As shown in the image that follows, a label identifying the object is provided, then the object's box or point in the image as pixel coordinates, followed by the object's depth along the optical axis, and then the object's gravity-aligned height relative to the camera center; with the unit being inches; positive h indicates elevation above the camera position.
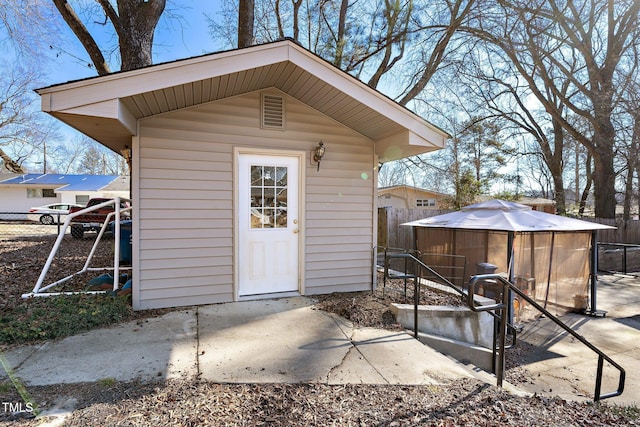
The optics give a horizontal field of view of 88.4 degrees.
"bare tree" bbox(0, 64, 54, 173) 700.7 +204.9
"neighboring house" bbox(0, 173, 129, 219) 863.1 +46.4
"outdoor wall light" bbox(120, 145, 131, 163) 190.1 +32.8
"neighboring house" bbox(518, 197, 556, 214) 600.8 +17.3
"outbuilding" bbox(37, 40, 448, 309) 140.2 +22.4
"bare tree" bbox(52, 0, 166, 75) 259.3 +146.8
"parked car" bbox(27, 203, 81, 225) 696.4 -21.3
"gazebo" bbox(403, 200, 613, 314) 239.6 -31.4
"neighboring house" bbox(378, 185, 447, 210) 930.1 +35.5
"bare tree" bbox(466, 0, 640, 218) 417.4 +228.8
